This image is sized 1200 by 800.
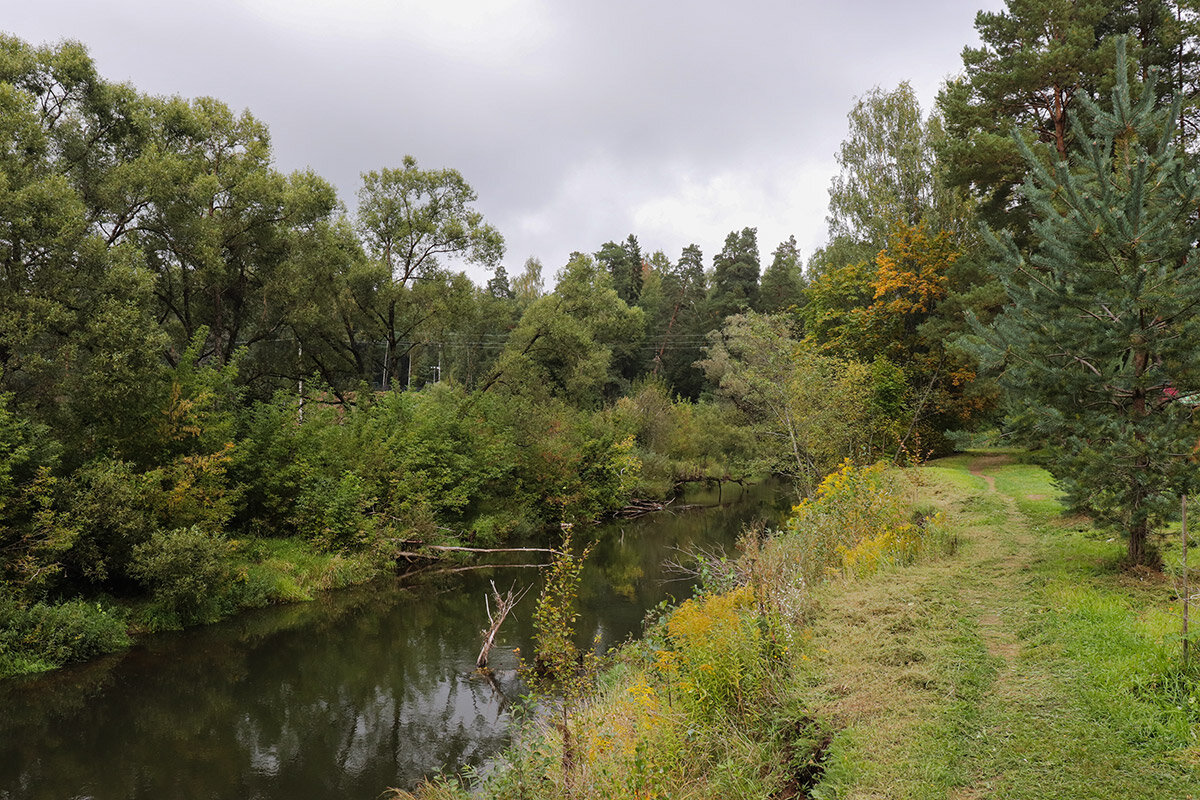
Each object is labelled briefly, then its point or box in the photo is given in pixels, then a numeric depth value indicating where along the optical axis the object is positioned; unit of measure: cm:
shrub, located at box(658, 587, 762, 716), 619
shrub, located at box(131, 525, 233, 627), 1316
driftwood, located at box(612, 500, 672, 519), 2862
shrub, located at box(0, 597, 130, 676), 1133
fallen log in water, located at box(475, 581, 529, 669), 1156
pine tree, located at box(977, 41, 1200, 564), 658
